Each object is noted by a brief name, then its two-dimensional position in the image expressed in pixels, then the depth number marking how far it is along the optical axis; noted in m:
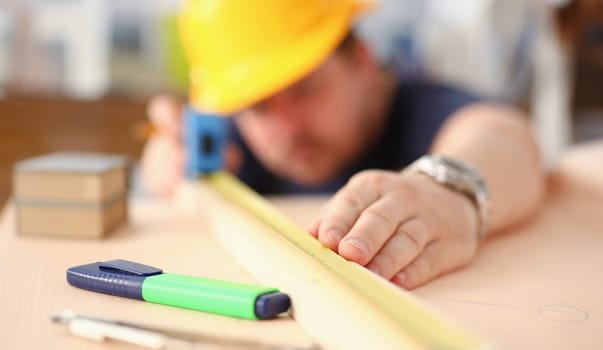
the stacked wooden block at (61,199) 0.70
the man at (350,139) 0.54
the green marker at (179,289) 0.44
